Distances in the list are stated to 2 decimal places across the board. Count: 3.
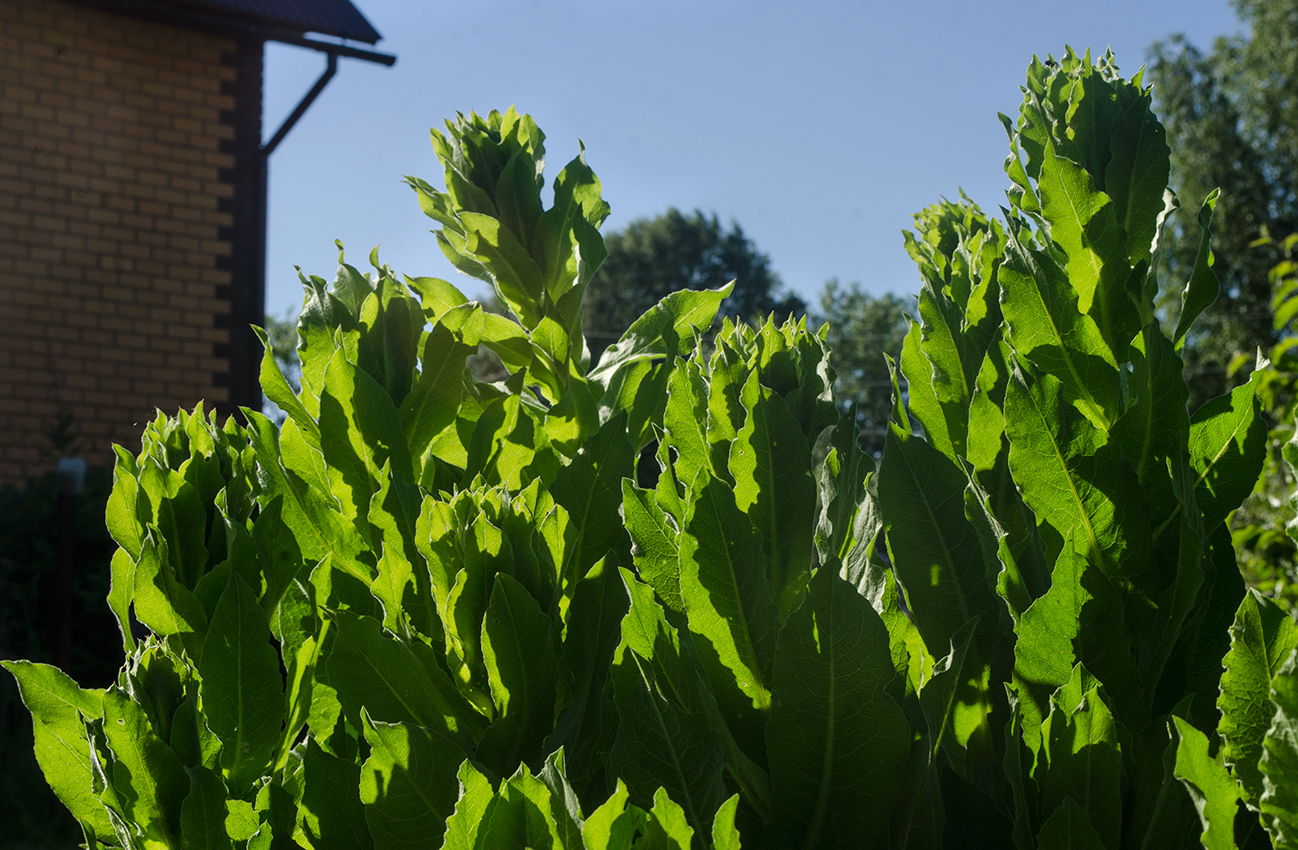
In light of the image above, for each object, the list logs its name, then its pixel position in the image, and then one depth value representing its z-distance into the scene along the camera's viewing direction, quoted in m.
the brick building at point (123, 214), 8.23
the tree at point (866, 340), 46.94
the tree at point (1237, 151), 31.25
